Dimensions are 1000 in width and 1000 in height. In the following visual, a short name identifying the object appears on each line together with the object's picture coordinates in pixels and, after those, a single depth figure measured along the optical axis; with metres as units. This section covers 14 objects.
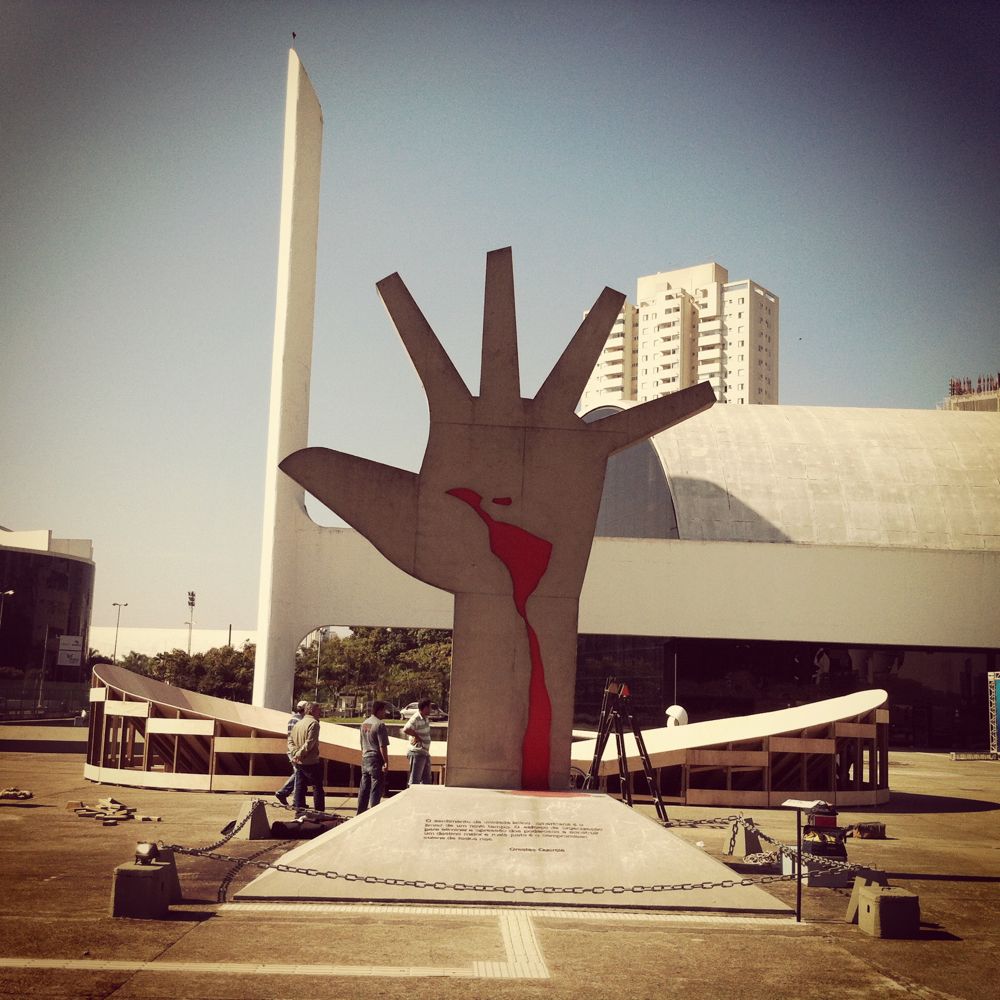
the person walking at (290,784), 14.81
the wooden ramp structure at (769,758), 18.52
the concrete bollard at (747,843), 12.77
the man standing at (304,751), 14.42
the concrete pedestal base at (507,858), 9.91
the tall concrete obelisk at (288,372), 33.31
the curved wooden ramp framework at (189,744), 18.05
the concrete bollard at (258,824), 13.09
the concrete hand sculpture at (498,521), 11.85
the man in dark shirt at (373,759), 14.02
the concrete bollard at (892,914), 8.96
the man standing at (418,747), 14.68
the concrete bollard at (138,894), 8.86
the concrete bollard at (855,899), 9.45
